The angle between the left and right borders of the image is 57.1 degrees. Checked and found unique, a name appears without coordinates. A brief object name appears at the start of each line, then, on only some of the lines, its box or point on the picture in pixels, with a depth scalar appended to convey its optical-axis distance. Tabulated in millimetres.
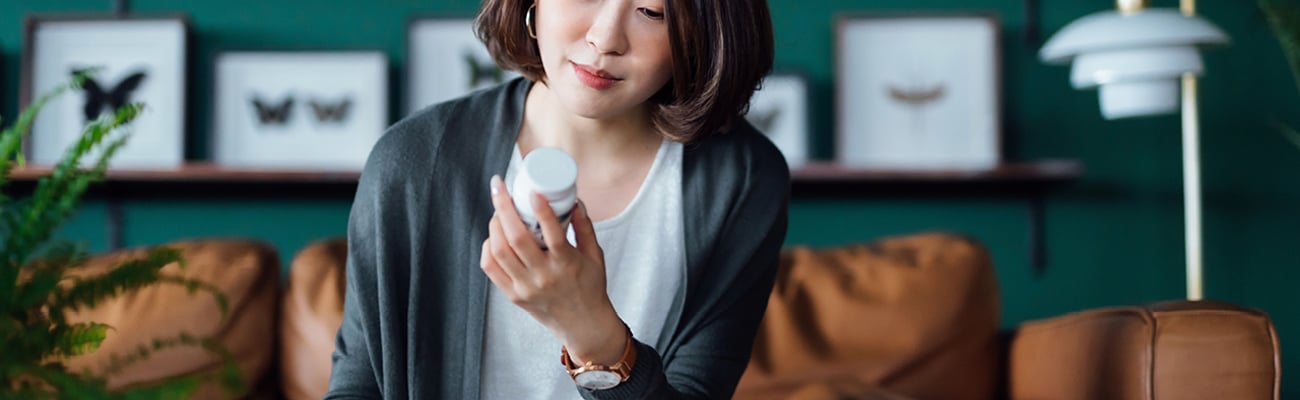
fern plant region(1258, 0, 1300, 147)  2357
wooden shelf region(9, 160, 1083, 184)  2371
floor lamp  2168
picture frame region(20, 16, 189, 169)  2492
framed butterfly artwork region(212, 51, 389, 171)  2533
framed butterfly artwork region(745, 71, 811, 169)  2557
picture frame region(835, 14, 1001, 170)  2576
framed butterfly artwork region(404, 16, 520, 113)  2545
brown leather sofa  1861
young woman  1034
